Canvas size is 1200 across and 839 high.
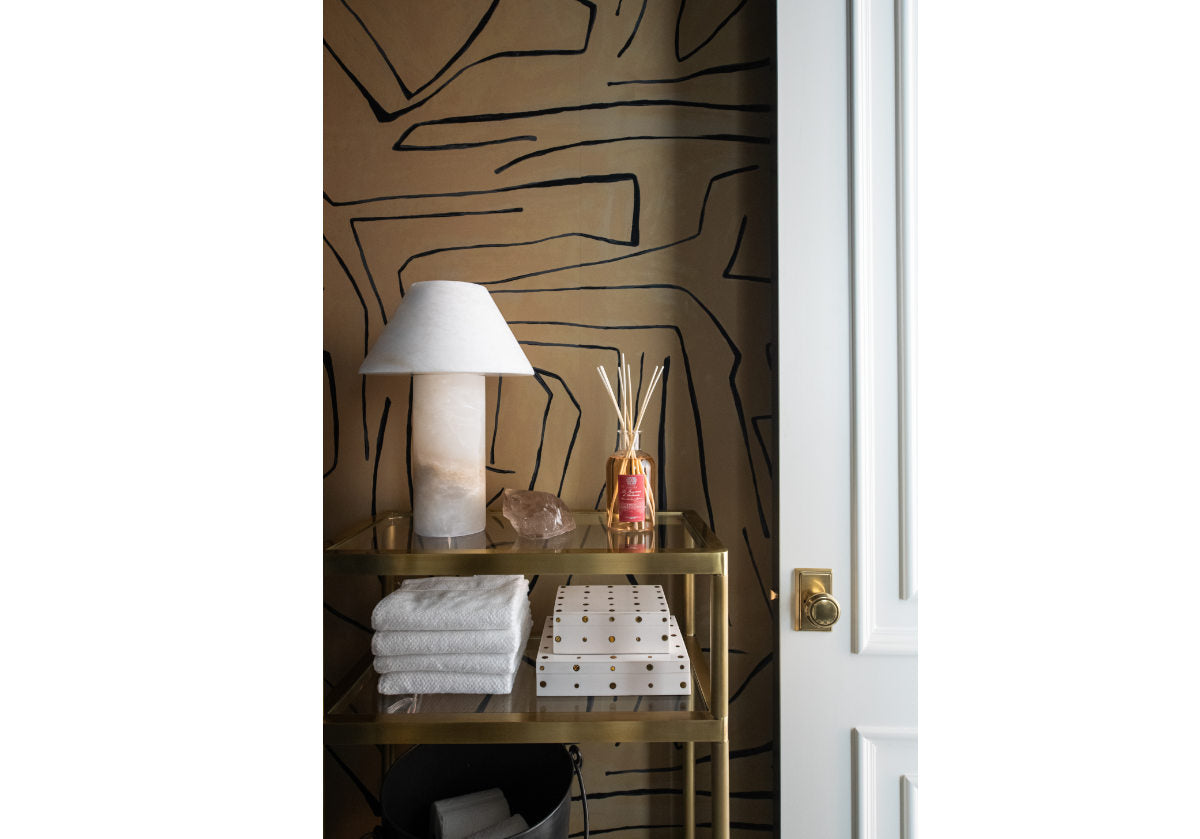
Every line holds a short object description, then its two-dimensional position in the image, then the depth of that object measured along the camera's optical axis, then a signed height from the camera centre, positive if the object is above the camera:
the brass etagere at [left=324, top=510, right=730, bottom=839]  0.88 -0.38
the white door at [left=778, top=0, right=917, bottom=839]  1.08 -0.01
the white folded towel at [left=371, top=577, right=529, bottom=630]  0.92 -0.26
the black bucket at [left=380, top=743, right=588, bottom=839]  1.02 -0.55
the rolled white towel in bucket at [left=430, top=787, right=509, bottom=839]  0.95 -0.56
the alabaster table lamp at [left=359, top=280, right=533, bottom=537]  0.93 +0.06
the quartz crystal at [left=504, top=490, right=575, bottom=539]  1.01 -0.14
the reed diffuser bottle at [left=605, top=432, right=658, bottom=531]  1.01 -0.10
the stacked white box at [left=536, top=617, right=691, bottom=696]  0.94 -0.35
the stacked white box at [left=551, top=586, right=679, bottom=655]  0.95 -0.29
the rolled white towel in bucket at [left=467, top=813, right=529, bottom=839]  0.95 -0.57
